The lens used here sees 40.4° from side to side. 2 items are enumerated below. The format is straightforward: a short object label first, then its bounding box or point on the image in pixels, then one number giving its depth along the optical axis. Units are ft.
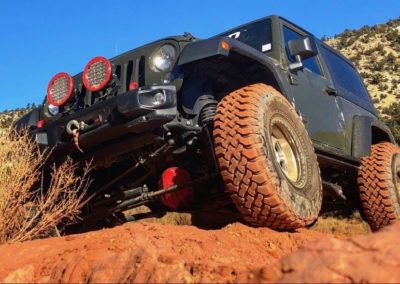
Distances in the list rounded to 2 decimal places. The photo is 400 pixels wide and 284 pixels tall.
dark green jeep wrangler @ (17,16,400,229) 12.76
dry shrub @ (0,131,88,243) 15.05
